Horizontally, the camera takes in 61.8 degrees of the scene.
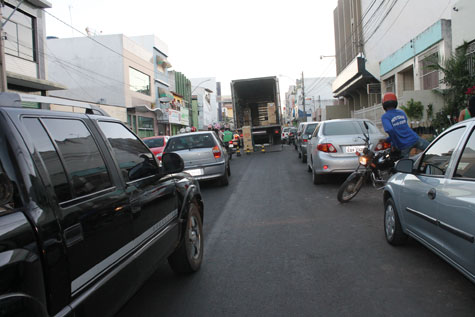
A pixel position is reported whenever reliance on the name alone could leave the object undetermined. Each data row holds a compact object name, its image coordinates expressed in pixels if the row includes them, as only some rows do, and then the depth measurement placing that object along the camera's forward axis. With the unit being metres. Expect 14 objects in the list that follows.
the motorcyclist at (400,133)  6.61
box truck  22.06
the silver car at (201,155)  10.08
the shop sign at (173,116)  44.19
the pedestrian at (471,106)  6.20
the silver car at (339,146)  8.82
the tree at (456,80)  13.07
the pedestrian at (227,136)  19.05
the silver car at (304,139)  15.15
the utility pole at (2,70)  12.73
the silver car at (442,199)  2.96
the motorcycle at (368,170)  7.14
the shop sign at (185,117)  51.82
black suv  1.67
